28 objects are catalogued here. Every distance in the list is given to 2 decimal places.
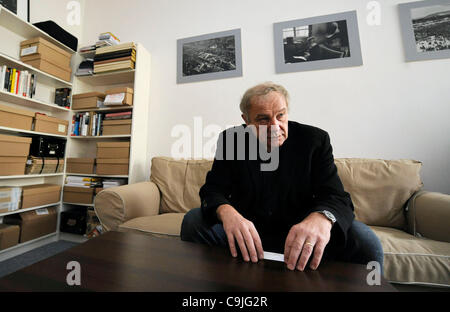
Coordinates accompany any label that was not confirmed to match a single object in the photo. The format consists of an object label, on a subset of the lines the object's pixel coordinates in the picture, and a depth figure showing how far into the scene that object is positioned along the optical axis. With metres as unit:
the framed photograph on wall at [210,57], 1.93
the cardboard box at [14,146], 1.49
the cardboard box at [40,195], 1.66
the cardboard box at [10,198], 1.52
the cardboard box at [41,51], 1.78
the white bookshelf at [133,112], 1.92
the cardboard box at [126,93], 1.91
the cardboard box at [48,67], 1.79
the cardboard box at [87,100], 2.03
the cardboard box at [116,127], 1.92
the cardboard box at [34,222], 1.65
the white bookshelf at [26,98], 1.62
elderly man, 0.60
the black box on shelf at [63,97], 2.09
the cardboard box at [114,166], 1.87
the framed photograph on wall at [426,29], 1.53
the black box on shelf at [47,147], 1.78
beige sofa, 0.85
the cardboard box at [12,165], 1.51
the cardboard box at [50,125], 1.75
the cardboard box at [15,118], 1.52
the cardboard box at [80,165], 1.97
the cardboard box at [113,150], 1.87
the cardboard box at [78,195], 1.89
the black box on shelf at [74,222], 1.91
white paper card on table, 0.54
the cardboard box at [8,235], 1.48
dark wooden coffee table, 0.41
